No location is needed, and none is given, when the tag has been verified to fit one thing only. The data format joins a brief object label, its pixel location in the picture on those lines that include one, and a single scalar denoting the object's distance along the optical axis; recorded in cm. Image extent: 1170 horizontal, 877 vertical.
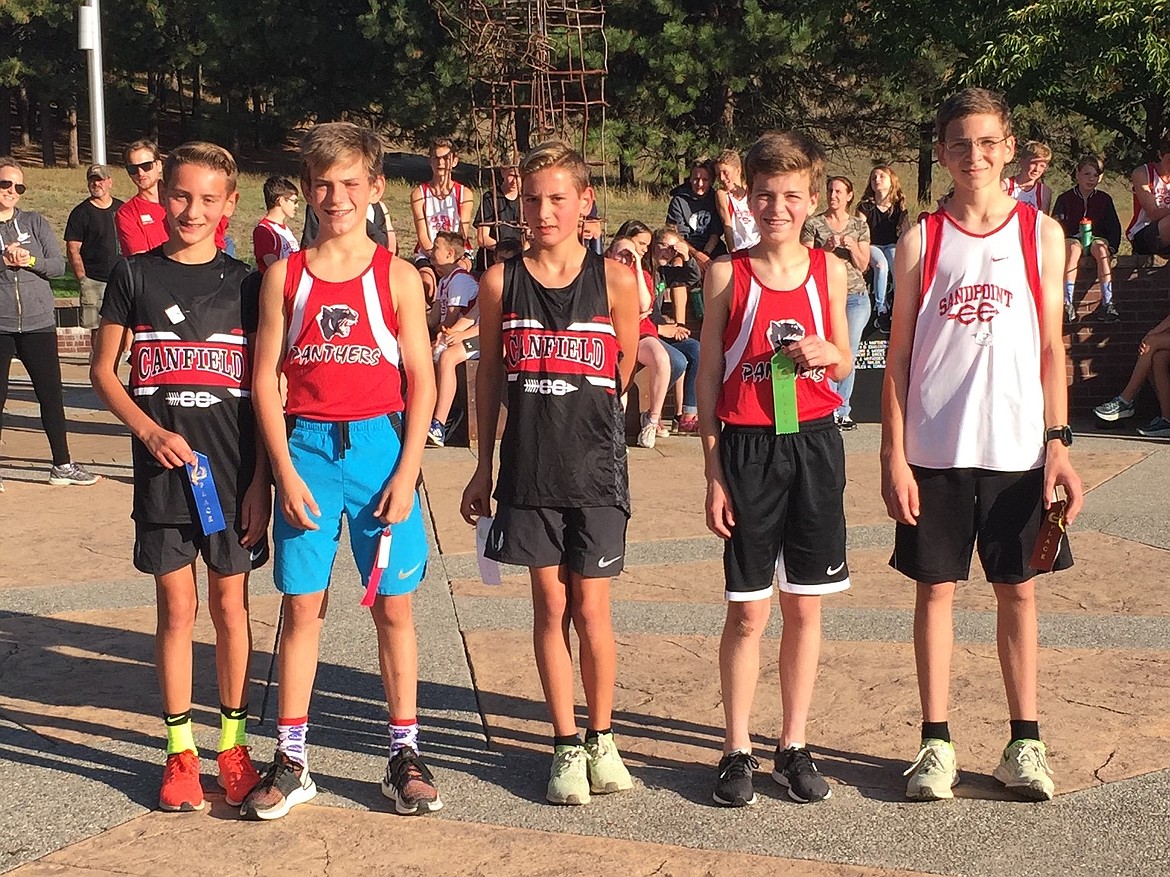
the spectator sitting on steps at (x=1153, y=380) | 970
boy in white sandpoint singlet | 382
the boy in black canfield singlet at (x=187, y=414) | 386
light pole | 1416
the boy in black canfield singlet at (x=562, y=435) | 388
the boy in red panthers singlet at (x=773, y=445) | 383
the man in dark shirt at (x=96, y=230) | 992
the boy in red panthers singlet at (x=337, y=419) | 376
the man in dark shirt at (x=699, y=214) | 1123
